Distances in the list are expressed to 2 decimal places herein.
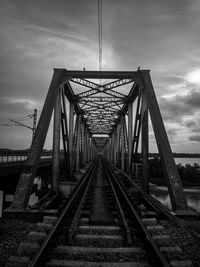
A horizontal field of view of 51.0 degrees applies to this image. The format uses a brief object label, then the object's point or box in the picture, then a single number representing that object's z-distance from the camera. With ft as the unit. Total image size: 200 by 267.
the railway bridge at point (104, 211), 12.62
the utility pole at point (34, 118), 114.93
